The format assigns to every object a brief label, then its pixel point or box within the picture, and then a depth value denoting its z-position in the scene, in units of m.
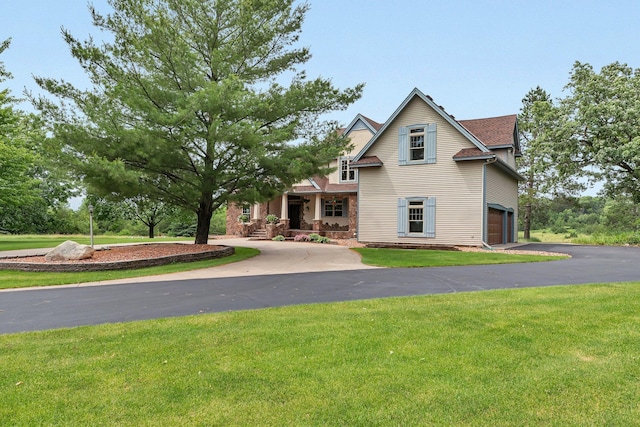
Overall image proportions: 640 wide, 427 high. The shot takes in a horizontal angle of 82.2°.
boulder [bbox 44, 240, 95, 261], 10.97
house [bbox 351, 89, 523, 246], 17.11
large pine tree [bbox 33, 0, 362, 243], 12.15
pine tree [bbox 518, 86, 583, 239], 24.64
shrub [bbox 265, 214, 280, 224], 24.58
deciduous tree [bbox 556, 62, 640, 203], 21.56
